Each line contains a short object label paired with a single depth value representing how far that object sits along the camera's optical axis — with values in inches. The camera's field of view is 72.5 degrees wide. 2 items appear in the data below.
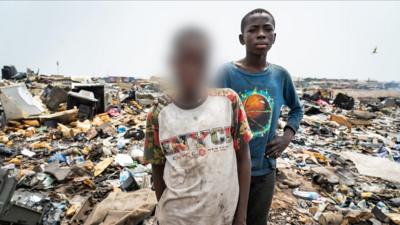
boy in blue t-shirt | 56.3
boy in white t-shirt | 39.7
